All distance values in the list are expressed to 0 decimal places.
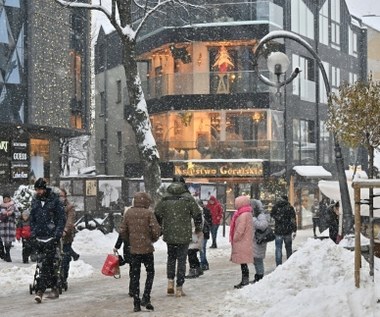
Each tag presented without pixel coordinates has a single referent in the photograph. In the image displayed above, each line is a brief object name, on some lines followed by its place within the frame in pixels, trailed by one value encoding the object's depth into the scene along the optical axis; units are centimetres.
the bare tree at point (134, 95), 2258
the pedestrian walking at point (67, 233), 1244
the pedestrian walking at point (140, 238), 1030
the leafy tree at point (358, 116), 2128
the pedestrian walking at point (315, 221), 2939
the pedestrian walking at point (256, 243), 1279
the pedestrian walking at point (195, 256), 1386
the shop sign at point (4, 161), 3641
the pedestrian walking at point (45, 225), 1106
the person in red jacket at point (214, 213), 2142
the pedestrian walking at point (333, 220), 1852
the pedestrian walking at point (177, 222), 1119
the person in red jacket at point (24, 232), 1766
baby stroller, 1114
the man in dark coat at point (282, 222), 1591
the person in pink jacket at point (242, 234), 1238
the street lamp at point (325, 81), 1557
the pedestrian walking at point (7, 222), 1848
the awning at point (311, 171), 3941
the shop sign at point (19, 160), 3691
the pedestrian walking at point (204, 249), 1558
